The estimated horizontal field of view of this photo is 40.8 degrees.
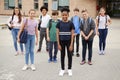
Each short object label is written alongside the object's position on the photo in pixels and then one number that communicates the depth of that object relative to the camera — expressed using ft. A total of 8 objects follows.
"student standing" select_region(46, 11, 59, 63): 17.20
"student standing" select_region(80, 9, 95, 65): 16.24
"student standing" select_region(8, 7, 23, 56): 18.96
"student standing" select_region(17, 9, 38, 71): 15.16
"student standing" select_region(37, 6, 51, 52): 19.29
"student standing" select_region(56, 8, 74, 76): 13.93
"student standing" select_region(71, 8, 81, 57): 18.08
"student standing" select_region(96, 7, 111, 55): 19.55
